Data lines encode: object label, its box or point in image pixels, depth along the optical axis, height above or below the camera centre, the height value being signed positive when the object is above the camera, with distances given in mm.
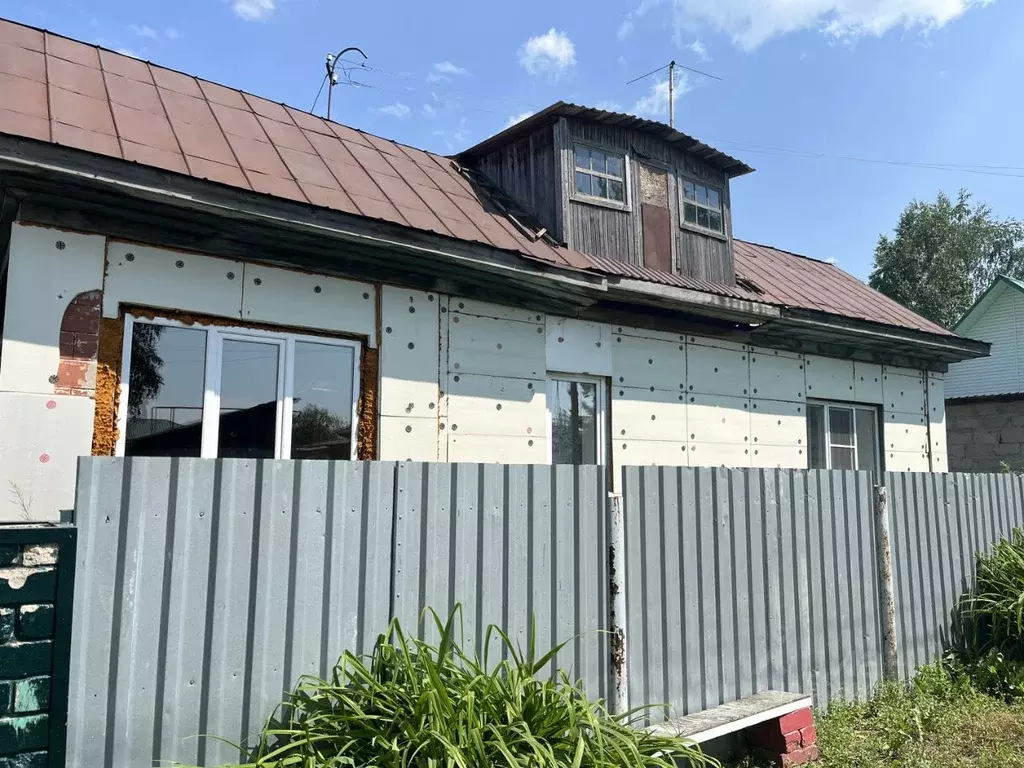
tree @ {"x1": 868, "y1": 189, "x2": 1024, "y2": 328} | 34344 +9861
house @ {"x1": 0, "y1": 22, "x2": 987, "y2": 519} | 5156 +1560
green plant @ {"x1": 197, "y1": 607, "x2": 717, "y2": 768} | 3010 -976
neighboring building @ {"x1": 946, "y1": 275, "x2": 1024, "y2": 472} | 14961 +2117
